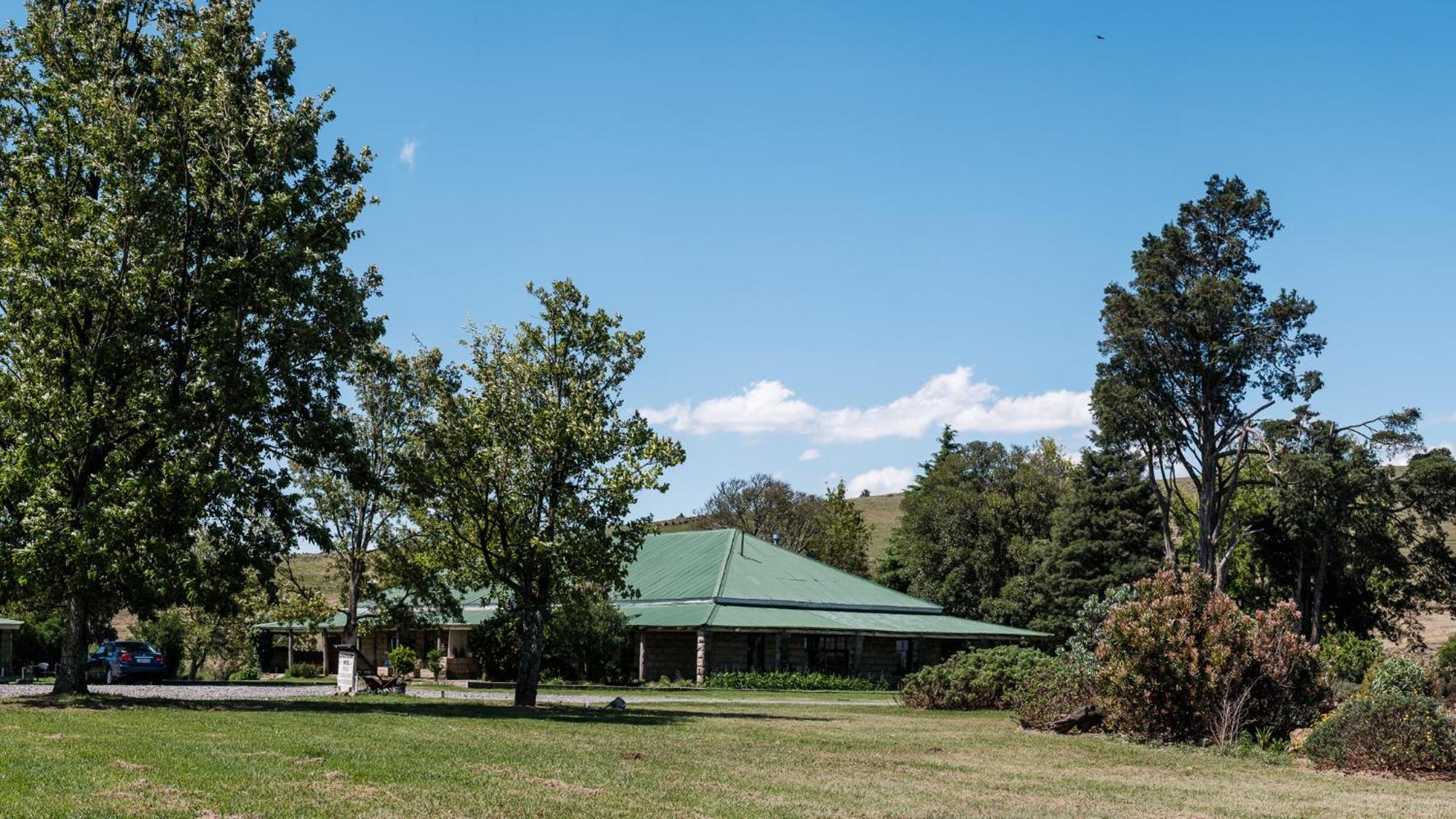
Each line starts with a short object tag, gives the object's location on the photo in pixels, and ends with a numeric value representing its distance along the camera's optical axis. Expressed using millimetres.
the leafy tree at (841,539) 84000
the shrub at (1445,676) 26312
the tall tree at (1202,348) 50281
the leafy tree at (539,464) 27203
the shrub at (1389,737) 17312
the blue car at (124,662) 41844
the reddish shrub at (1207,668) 21297
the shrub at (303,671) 52812
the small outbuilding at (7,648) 45781
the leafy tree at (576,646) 44875
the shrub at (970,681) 33125
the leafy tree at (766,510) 91375
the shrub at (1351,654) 47128
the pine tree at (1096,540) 58625
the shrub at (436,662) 48156
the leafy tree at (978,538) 69062
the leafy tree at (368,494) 38562
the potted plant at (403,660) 46688
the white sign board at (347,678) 31234
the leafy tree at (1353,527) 51062
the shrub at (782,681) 45031
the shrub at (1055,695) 24531
